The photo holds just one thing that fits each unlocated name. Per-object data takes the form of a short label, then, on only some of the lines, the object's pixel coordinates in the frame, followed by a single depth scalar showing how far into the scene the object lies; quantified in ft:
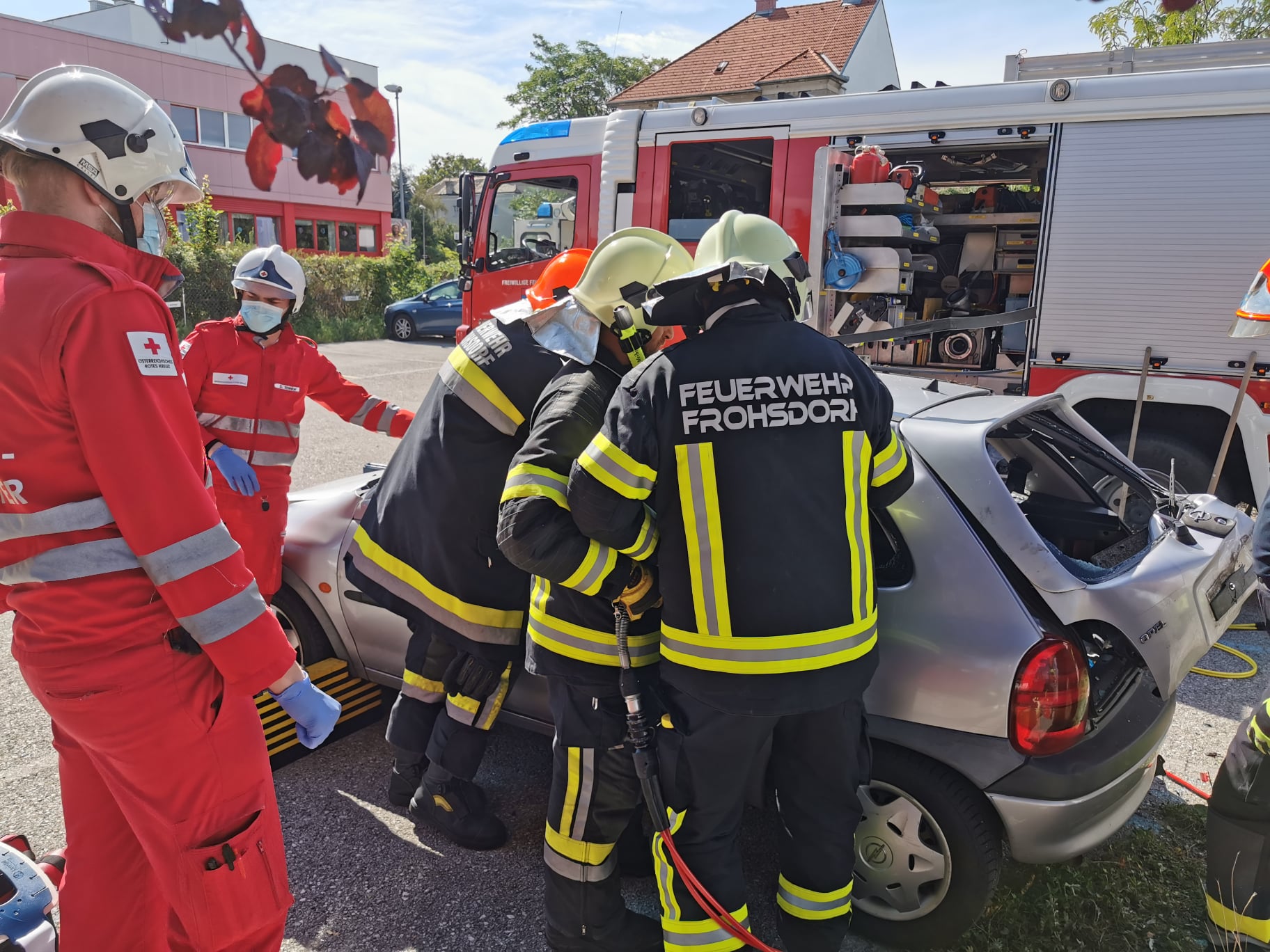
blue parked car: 64.28
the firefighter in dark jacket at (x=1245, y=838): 7.73
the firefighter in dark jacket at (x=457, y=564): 8.55
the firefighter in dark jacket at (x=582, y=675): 7.11
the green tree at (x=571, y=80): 118.83
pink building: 70.38
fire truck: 17.63
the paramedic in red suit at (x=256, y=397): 11.13
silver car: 7.53
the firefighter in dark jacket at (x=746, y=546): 6.41
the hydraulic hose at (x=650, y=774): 6.81
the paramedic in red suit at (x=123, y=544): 5.05
